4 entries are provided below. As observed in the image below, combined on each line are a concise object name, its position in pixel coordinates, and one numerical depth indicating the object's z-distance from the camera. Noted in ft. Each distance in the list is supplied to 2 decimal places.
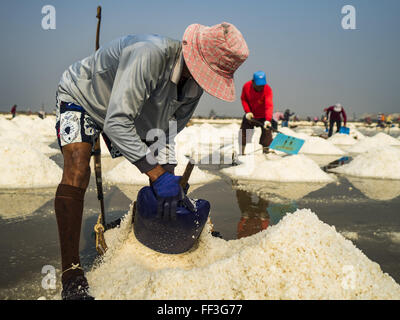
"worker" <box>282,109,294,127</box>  63.99
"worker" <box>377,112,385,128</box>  72.50
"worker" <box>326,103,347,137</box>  37.68
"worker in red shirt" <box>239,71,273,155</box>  16.93
